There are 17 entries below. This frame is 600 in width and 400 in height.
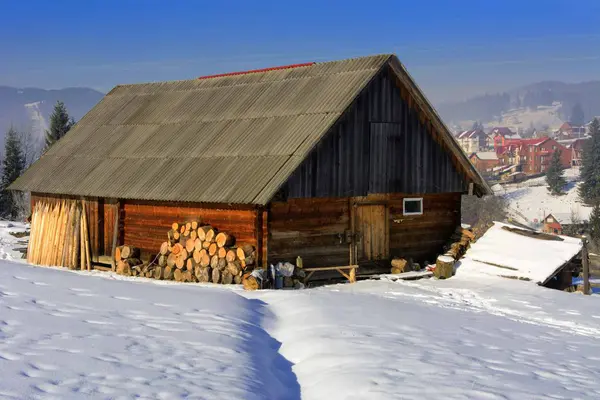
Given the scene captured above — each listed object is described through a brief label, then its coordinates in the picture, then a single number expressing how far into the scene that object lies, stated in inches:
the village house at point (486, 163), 6453.7
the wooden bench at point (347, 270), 769.0
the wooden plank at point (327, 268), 756.7
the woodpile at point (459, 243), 865.5
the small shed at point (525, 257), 808.3
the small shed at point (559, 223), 2672.2
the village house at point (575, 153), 6963.6
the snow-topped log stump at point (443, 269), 814.5
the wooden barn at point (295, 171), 742.5
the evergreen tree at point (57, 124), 2403.5
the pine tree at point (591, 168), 3748.3
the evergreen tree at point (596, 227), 2201.0
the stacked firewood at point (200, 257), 728.3
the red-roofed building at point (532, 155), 6329.2
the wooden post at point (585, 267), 818.2
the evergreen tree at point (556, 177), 4584.2
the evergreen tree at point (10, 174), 2357.3
